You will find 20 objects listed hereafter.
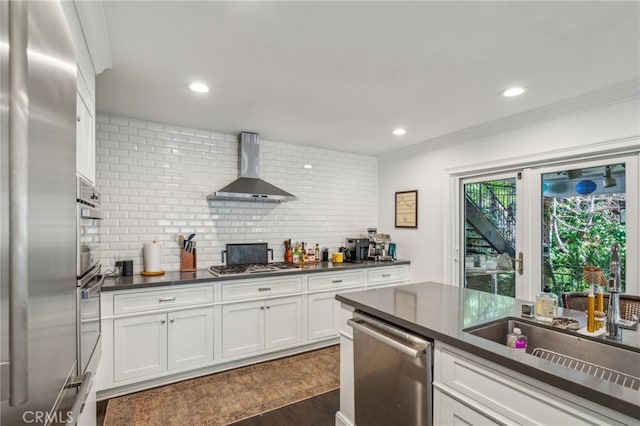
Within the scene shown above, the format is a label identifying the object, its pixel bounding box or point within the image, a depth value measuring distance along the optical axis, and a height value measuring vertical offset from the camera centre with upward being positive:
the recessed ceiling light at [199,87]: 2.33 +0.95
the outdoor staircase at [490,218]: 3.19 -0.04
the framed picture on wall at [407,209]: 4.09 +0.07
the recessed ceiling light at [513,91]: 2.39 +0.94
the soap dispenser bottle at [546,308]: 1.56 -0.46
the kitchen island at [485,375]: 0.96 -0.57
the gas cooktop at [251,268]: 3.03 -0.56
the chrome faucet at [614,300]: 1.30 -0.36
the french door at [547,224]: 2.46 -0.09
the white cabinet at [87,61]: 1.45 +0.82
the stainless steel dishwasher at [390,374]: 1.50 -0.83
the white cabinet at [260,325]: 2.95 -1.08
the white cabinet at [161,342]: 2.51 -1.07
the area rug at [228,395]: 2.27 -1.46
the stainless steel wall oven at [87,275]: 1.39 -0.30
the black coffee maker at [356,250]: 4.19 -0.47
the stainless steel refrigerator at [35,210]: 0.53 +0.01
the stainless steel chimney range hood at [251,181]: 3.33 +0.36
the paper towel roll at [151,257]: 2.98 -0.40
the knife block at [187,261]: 3.20 -0.47
